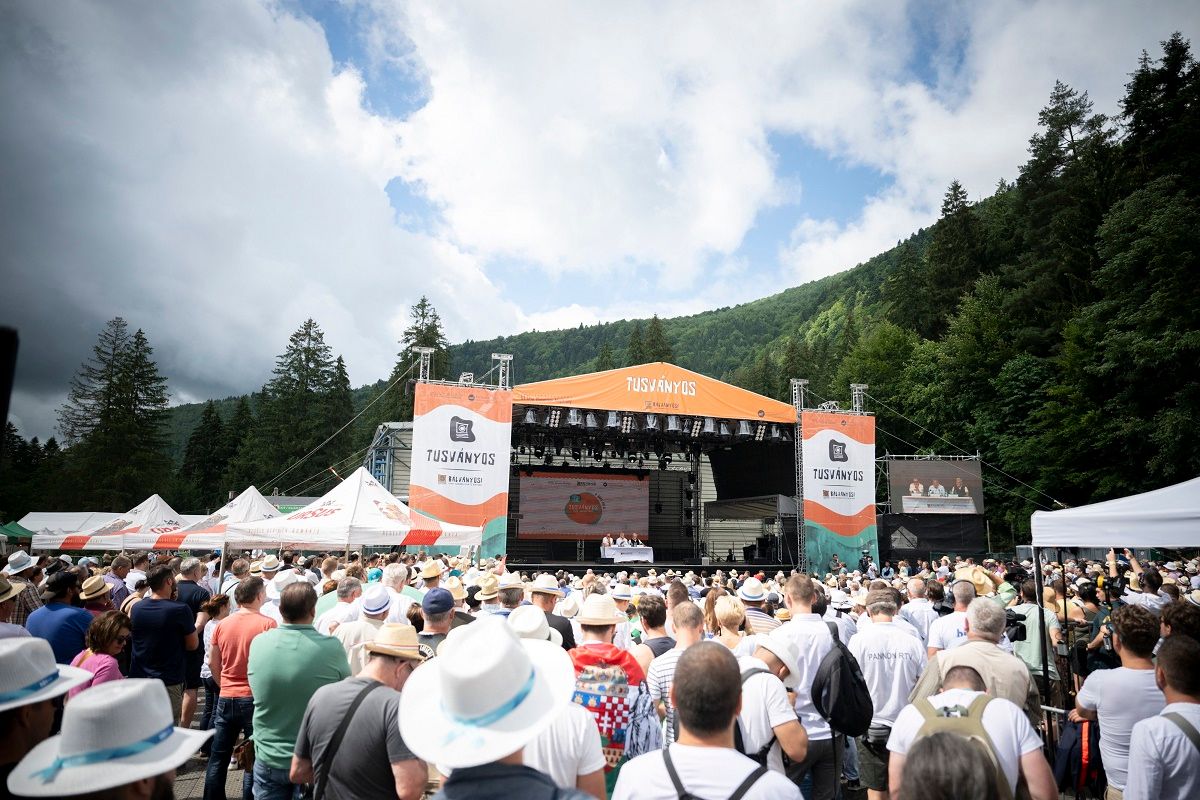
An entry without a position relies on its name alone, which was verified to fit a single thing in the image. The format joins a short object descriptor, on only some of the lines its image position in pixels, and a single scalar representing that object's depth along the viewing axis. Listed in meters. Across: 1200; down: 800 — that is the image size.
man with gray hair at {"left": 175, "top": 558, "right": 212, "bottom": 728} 5.65
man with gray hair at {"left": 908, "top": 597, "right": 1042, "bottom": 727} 3.49
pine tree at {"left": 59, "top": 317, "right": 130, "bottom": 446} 42.41
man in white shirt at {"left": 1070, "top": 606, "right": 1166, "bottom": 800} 3.27
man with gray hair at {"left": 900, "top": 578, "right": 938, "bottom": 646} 6.09
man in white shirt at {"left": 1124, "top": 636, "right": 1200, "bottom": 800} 2.61
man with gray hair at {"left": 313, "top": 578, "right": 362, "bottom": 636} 4.88
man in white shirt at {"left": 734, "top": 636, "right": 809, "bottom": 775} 2.90
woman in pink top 3.60
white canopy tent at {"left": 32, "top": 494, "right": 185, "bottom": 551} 16.14
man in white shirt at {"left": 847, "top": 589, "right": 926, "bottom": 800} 4.13
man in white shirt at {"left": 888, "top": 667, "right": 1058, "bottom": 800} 2.50
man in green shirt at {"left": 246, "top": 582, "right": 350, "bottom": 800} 3.26
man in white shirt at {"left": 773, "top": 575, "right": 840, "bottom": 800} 3.77
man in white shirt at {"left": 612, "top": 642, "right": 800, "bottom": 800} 1.81
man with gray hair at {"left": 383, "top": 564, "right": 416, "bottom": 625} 5.27
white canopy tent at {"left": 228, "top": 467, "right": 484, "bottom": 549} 9.21
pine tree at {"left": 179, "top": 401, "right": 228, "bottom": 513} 54.12
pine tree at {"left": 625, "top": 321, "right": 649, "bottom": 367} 51.69
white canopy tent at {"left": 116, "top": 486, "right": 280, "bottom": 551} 11.56
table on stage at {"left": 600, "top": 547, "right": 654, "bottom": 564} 21.80
